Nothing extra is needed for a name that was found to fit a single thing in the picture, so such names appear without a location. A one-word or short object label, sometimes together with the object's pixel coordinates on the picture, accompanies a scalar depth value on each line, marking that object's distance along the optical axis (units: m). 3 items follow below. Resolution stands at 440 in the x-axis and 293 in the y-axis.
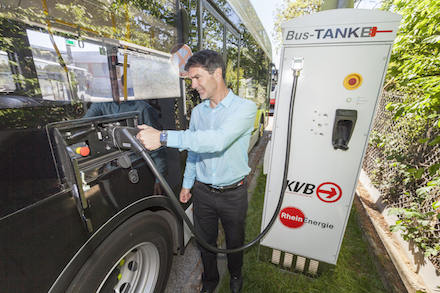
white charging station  1.46
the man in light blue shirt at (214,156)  1.31
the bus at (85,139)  0.88
